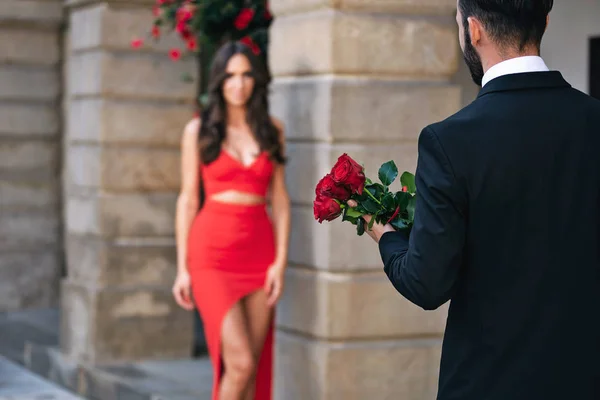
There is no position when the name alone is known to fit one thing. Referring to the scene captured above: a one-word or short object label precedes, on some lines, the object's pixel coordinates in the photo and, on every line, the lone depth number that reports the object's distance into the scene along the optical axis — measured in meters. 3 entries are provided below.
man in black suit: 3.73
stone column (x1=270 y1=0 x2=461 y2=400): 8.44
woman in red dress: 8.79
